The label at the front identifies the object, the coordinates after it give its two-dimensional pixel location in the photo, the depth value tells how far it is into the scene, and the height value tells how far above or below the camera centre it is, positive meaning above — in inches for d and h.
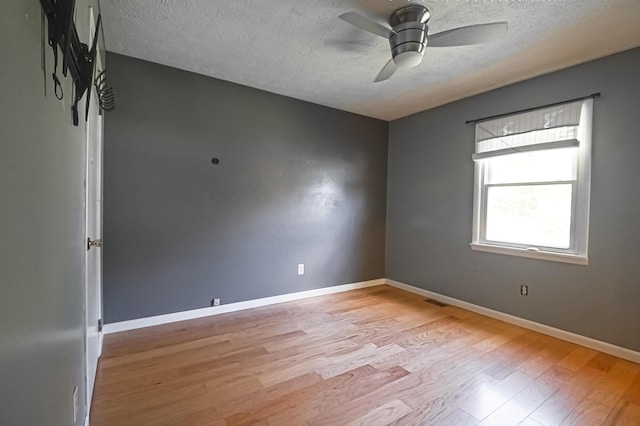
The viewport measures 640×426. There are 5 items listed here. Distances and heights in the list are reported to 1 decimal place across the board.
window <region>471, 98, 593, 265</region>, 100.0 +9.9
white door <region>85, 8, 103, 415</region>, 61.4 -10.2
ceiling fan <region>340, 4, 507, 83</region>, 70.1 +43.6
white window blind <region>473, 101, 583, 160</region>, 101.3 +29.8
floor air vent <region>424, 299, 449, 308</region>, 133.8 -45.7
